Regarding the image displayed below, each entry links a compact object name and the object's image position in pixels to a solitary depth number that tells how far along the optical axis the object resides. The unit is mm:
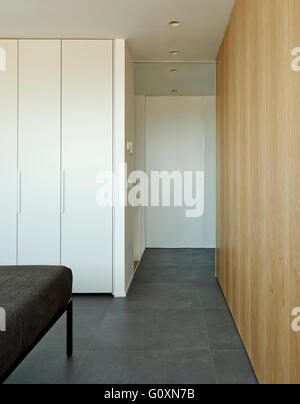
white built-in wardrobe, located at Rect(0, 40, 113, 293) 3998
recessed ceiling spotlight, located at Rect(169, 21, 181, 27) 3531
